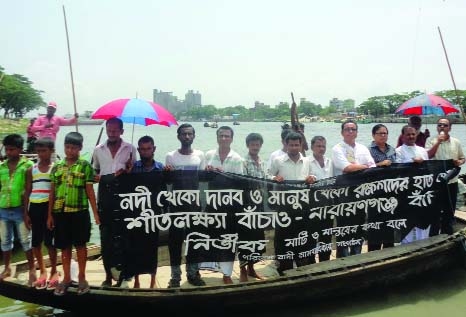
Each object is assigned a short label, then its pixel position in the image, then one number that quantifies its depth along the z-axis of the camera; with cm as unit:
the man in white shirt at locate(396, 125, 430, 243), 569
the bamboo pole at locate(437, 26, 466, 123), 771
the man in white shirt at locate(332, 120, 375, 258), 535
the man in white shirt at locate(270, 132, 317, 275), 512
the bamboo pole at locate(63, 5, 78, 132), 588
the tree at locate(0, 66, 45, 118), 6016
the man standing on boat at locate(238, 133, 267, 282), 496
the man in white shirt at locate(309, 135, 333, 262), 527
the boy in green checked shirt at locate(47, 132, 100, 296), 429
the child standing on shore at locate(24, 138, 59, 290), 446
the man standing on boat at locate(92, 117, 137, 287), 467
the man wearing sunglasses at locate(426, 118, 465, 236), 592
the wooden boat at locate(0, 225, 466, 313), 452
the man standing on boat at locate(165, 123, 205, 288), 476
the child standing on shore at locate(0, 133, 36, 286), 457
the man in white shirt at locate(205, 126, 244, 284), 489
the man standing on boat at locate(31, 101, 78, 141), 860
